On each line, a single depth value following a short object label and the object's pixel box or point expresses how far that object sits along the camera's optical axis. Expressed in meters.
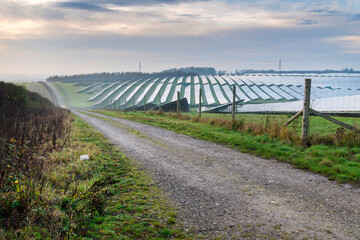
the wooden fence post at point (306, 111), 10.58
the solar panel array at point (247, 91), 34.77
